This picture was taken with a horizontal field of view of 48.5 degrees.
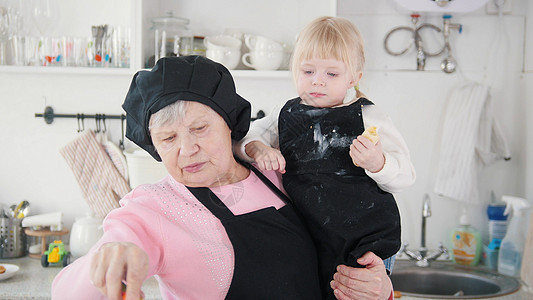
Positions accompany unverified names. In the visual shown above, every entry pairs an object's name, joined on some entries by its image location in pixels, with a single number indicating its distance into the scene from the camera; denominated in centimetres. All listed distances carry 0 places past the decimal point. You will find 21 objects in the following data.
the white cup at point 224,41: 256
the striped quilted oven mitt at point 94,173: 270
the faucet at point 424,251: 265
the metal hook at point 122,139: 276
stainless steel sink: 252
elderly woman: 115
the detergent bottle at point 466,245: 264
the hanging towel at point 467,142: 264
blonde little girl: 132
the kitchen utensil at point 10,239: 263
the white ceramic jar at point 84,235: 252
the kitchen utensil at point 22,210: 268
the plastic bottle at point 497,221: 264
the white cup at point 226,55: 250
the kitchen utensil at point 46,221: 263
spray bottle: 249
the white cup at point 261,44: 251
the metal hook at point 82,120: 275
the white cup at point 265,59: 251
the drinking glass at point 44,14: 268
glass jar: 254
